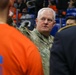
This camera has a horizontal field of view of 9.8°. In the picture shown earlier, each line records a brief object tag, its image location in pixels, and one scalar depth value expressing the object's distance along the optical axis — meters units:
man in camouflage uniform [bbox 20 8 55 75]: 4.26
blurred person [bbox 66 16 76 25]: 7.59
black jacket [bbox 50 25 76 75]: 2.32
